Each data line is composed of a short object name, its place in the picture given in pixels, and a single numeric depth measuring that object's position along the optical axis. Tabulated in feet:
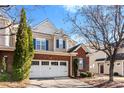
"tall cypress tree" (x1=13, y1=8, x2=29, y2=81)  14.88
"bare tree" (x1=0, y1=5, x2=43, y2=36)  14.21
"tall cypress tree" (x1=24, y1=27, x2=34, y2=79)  15.09
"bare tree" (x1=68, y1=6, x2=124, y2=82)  14.94
